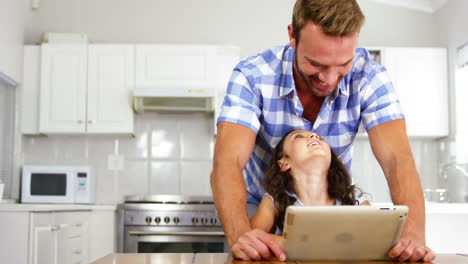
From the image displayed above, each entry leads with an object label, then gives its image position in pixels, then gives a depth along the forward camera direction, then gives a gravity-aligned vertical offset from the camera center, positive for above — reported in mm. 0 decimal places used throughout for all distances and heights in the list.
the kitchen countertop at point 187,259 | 1171 -180
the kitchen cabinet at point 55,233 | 3383 -390
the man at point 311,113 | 1426 +168
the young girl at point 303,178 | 1670 -21
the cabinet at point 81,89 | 4453 +602
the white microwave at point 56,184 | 4344 -99
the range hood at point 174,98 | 4344 +533
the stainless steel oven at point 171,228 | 4055 -389
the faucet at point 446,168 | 4099 +6
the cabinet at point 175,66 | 4449 +774
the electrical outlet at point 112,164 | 4734 +50
